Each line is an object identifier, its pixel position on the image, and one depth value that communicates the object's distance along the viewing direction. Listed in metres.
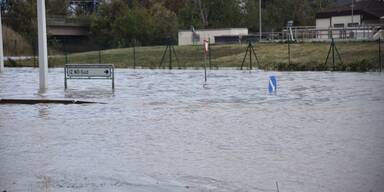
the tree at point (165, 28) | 96.56
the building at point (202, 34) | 87.56
